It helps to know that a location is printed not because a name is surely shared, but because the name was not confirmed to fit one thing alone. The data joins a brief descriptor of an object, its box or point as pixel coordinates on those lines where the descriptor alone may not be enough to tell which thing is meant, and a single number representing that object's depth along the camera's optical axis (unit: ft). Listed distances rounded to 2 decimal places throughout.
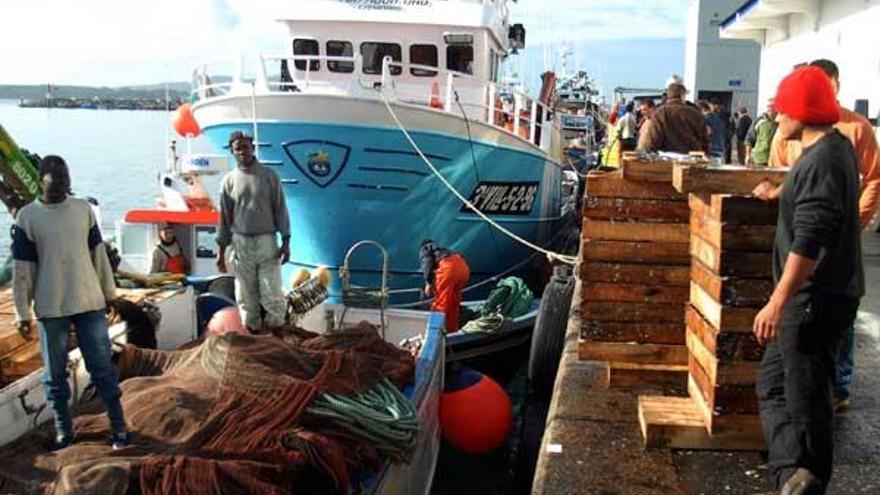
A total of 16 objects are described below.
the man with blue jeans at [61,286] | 16.58
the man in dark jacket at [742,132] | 57.77
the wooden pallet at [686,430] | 13.15
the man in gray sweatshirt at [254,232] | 24.91
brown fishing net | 14.30
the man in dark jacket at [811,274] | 10.16
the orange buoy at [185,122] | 40.40
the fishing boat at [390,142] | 32.89
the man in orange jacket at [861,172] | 14.51
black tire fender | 29.30
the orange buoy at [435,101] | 37.13
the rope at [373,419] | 17.40
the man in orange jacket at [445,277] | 30.45
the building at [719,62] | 94.53
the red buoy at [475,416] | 25.53
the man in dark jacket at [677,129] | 25.32
